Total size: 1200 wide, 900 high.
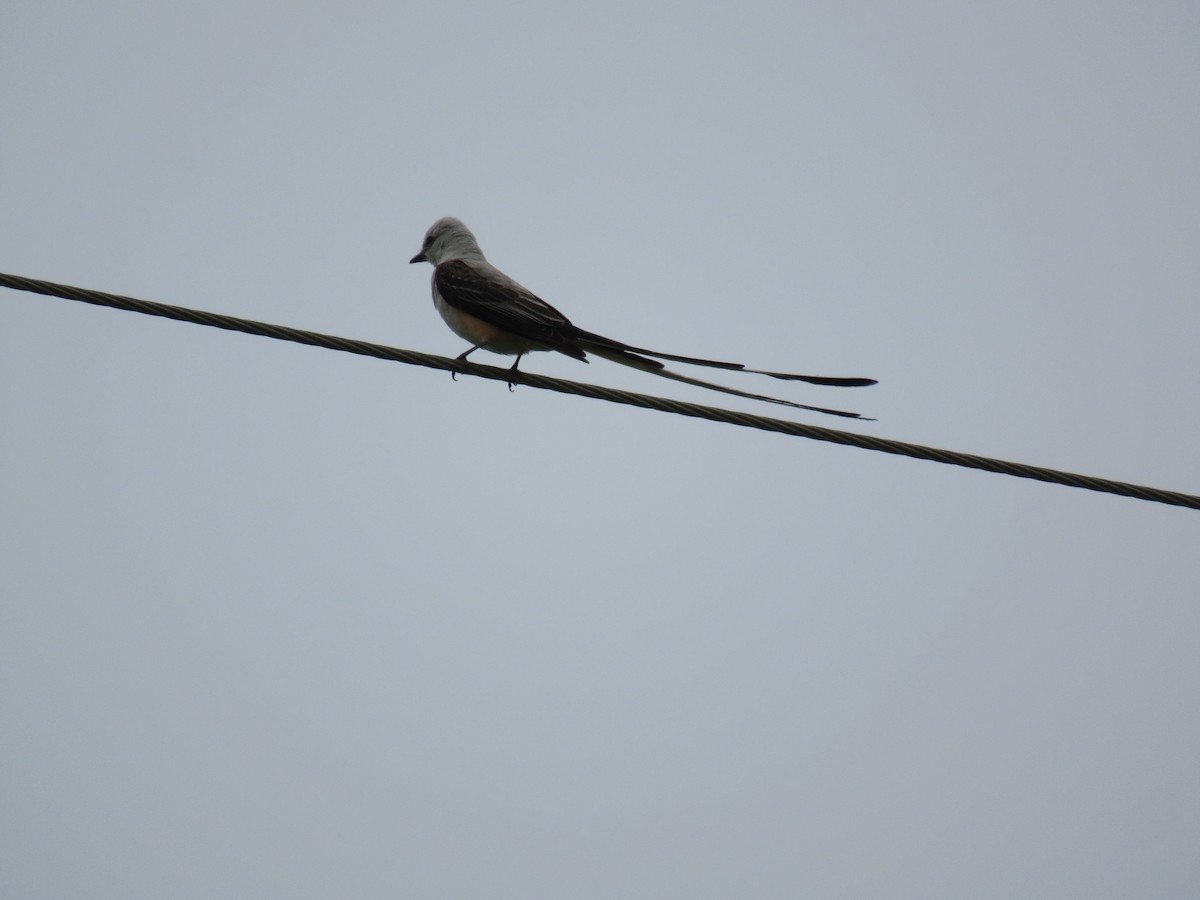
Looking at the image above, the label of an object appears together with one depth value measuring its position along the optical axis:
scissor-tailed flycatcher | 8.39
